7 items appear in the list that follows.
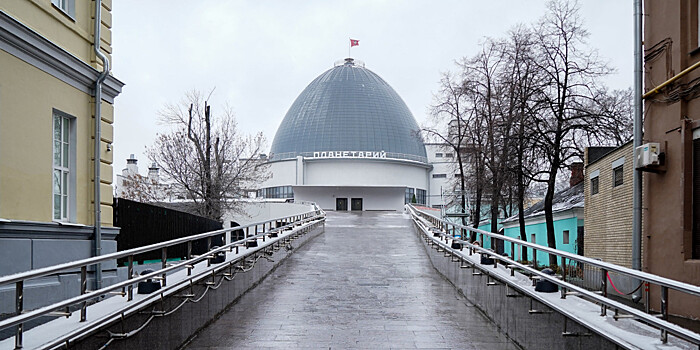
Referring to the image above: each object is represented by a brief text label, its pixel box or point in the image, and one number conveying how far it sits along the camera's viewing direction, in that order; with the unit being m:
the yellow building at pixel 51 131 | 10.59
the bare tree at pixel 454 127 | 33.56
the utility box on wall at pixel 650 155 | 12.35
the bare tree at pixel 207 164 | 38.97
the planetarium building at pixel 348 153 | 80.81
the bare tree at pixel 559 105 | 23.14
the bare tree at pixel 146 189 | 43.02
